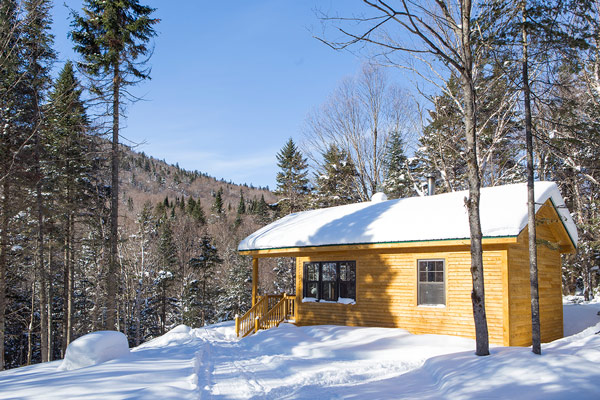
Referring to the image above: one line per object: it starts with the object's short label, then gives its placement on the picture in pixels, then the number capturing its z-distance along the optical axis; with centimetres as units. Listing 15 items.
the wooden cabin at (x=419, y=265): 1018
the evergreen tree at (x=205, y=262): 2986
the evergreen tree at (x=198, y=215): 5905
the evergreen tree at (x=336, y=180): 2562
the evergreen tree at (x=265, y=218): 3845
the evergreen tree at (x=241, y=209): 7716
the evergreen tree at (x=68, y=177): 1769
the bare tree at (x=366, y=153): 2452
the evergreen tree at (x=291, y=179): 3112
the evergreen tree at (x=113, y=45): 1473
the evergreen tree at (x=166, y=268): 3064
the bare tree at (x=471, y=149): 711
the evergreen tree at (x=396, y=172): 2555
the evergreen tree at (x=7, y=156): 1260
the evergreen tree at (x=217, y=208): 7175
